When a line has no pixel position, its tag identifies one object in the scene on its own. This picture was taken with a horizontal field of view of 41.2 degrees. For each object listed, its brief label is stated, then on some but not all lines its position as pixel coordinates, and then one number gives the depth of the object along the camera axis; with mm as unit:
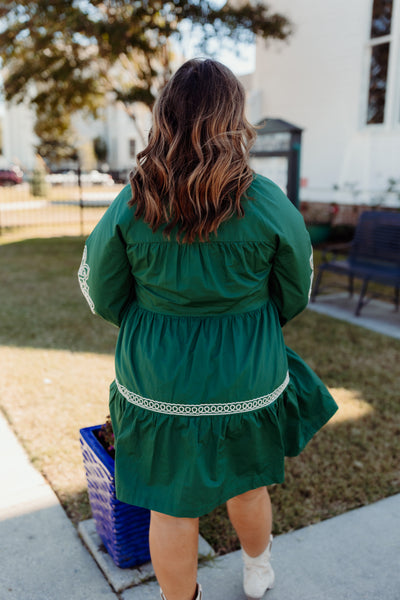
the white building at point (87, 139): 45812
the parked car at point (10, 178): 30578
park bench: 5816
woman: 1507
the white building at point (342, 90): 9633
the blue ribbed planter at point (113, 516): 2074
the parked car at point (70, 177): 21981
